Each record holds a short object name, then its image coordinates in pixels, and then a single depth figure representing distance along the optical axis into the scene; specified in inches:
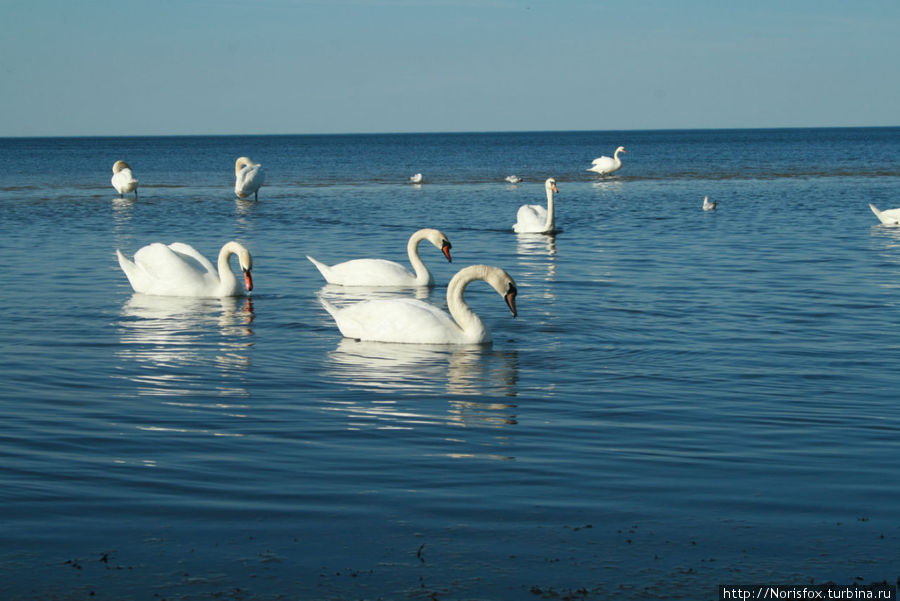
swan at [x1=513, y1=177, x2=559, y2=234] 864.3
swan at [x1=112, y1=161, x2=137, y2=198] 1305.4
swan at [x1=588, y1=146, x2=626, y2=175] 1824.6
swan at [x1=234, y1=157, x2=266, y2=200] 1251.2
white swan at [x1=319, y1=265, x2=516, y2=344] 399.2
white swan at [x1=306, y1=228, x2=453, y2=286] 557.3
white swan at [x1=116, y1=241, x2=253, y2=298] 523.2
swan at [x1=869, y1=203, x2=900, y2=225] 867.4
